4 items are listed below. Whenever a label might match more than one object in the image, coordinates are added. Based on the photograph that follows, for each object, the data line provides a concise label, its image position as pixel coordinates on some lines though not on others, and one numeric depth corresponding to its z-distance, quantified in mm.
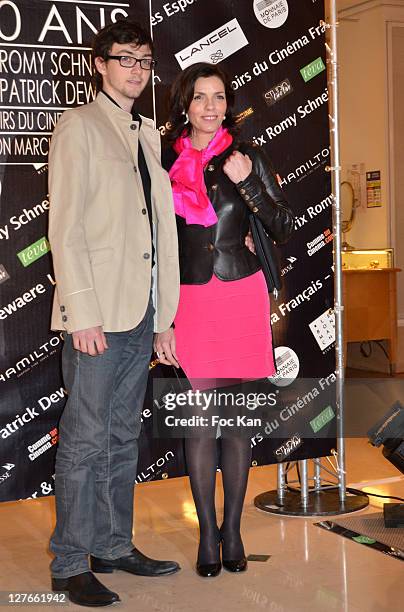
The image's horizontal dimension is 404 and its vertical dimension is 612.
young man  2547
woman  2807
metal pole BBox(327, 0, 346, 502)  3543
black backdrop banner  3059
